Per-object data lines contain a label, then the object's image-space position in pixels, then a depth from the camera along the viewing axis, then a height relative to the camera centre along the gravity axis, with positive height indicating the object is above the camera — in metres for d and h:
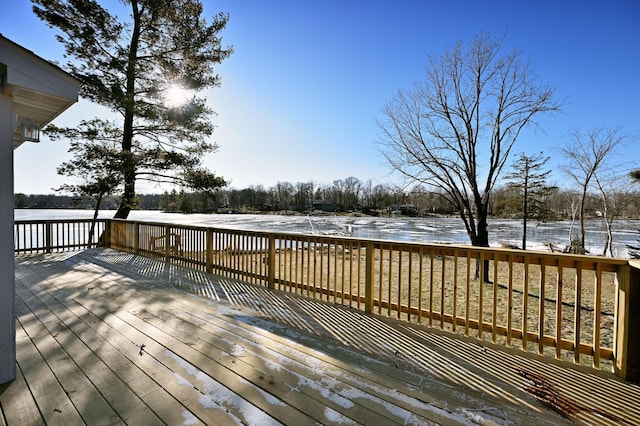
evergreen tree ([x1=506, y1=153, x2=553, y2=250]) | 16.82 +1.80
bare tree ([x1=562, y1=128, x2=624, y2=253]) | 12.29 +2.57
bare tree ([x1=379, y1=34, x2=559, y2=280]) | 7.64 +2.58
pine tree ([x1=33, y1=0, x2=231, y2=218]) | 8.77 +4.17
